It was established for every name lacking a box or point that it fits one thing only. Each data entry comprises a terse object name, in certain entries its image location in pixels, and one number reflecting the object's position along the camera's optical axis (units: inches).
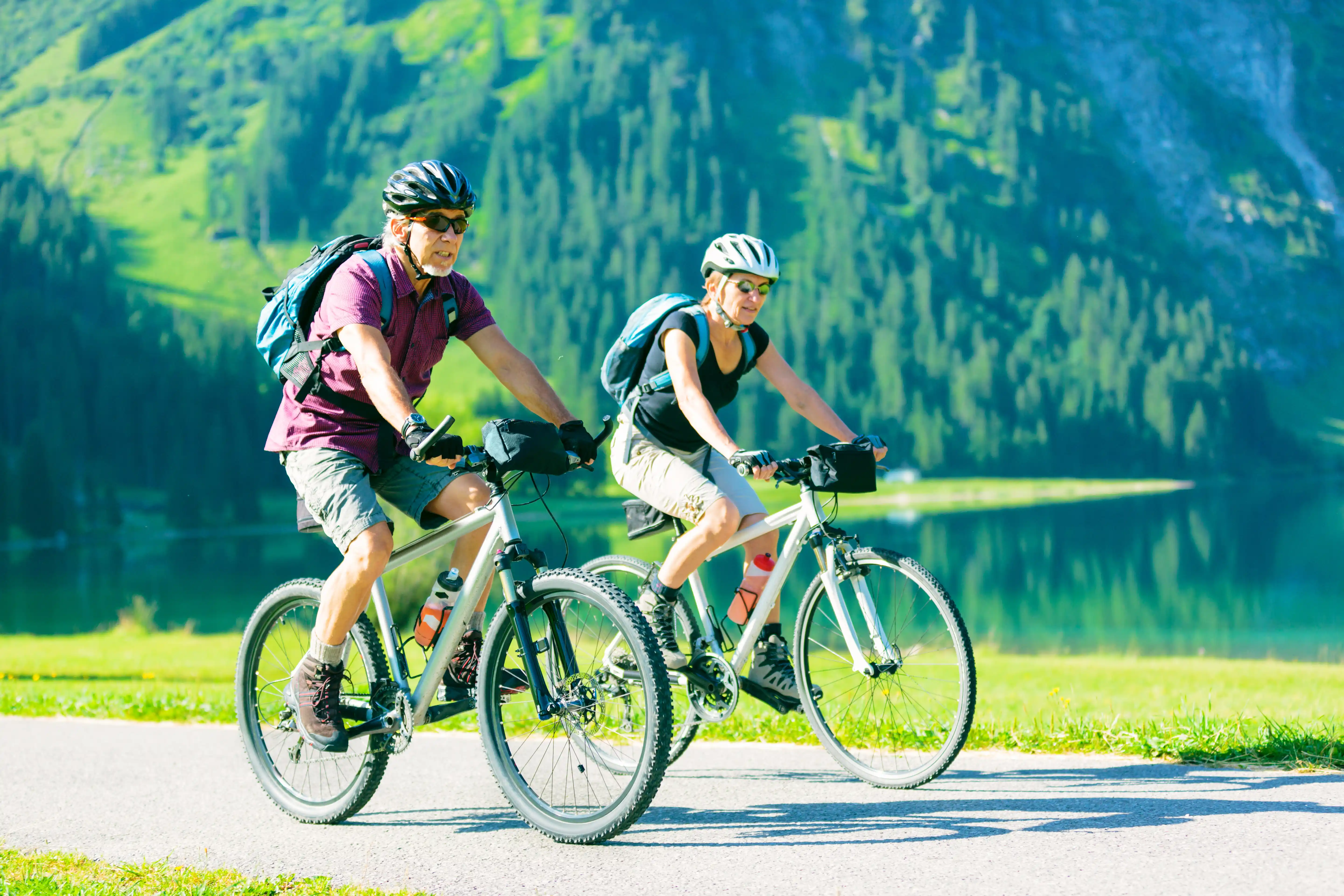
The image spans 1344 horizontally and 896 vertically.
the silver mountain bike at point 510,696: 356.2
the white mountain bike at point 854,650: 419.5
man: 376.8
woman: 442.6
